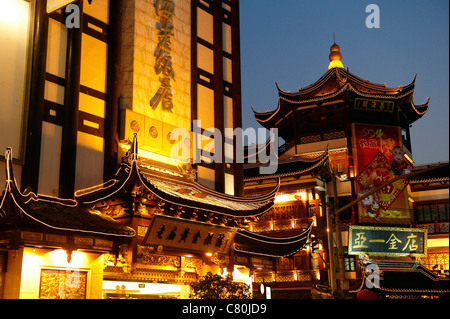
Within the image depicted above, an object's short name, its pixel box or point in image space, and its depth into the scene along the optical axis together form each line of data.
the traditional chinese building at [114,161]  15.62
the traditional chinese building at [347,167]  40.31
